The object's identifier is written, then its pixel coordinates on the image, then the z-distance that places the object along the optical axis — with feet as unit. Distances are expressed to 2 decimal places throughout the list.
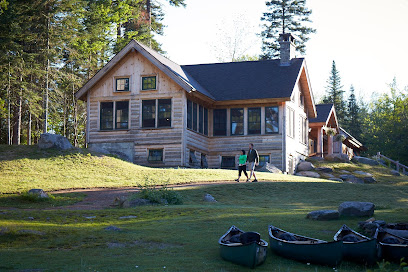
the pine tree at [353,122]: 266.77
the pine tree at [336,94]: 269.44
